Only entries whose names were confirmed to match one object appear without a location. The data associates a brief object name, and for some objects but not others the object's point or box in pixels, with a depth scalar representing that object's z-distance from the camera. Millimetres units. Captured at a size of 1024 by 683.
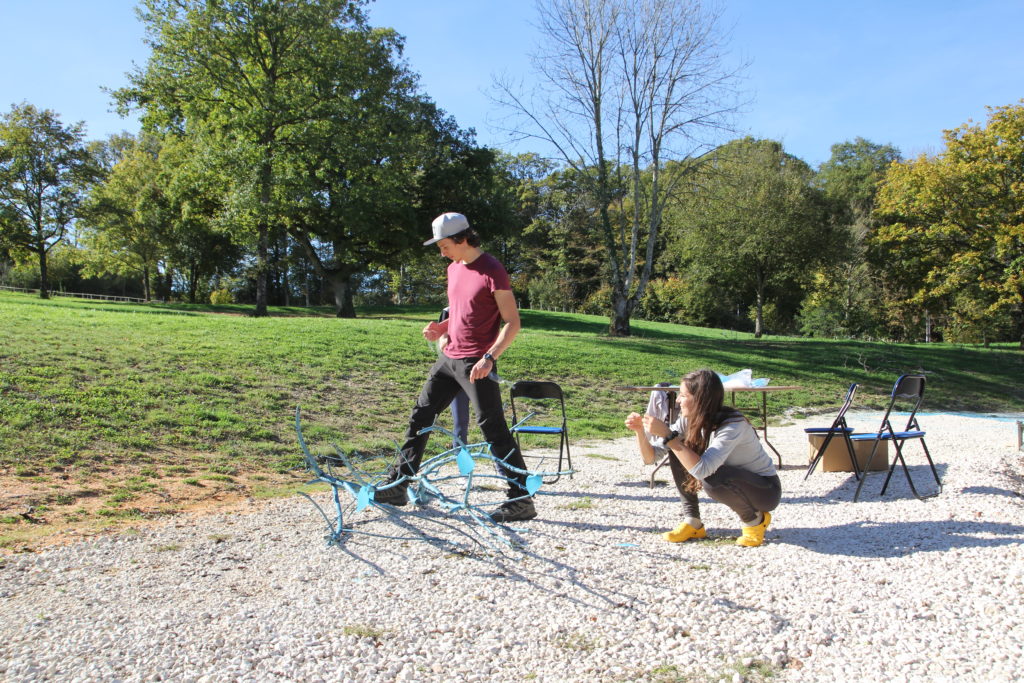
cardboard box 6773
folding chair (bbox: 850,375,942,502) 5629
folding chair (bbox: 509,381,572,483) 6676
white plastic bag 6406
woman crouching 4301
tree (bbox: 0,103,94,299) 33375
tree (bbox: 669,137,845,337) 28328
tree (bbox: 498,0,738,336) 20938
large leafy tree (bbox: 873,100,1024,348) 24672
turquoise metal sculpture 4090
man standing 4633
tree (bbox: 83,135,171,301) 34531
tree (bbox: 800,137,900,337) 33688
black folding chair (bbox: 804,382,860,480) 5871
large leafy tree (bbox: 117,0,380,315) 23875
